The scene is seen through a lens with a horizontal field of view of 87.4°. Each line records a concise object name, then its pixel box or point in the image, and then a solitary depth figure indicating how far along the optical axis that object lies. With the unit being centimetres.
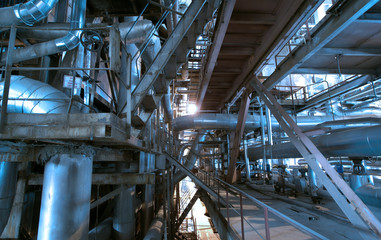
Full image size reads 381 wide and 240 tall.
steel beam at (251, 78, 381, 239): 331
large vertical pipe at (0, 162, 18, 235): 377
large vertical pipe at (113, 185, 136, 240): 541
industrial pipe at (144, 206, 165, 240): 527
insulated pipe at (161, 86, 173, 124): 990
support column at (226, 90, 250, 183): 745
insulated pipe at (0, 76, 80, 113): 286
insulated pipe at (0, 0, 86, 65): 416
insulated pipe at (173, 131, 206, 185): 1098
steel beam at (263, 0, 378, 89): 327
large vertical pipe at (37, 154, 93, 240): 243
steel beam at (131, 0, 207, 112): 321
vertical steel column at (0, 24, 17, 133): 222
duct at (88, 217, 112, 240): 481
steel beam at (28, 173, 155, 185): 389
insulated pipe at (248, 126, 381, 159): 405
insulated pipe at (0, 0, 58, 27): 379
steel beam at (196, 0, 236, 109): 377
